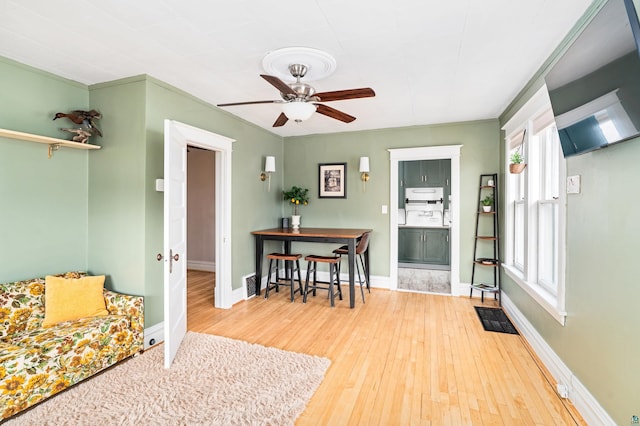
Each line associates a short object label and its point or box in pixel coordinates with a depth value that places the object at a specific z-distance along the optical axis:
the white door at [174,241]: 2.36
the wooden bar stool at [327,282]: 3.84
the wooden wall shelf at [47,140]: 2.29
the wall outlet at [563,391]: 2.01
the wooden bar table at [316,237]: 3.84
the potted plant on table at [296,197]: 4.85
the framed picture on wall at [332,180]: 4.96
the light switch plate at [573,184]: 1.97
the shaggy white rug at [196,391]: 1.84
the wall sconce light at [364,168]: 4.66
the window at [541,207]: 2.27
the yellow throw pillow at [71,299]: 2.43
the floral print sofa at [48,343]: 1.86
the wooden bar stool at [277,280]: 4.08
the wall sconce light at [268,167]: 4.57
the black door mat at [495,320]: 3.15
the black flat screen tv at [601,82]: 1.27
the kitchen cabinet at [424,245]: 6.36
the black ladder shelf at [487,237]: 4.10
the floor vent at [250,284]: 4.23
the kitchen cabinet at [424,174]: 6.41
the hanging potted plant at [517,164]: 3.03
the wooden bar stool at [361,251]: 4.01
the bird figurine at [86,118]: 2.68
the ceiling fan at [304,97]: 2.14
